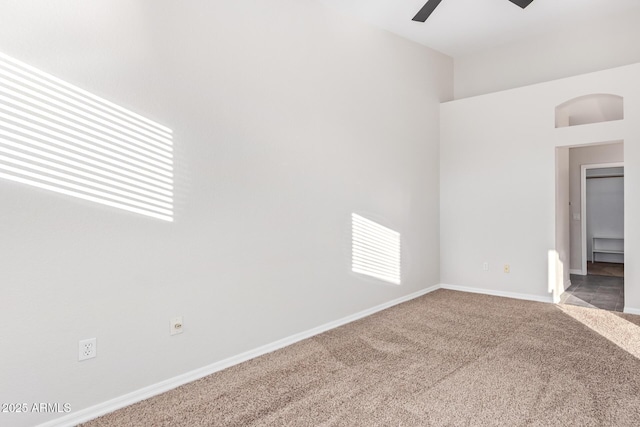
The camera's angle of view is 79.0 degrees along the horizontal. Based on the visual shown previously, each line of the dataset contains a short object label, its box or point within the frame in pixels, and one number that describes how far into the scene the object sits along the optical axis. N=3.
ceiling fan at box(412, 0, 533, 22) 3.28
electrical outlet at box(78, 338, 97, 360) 2.15
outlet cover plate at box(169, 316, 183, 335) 2.55
